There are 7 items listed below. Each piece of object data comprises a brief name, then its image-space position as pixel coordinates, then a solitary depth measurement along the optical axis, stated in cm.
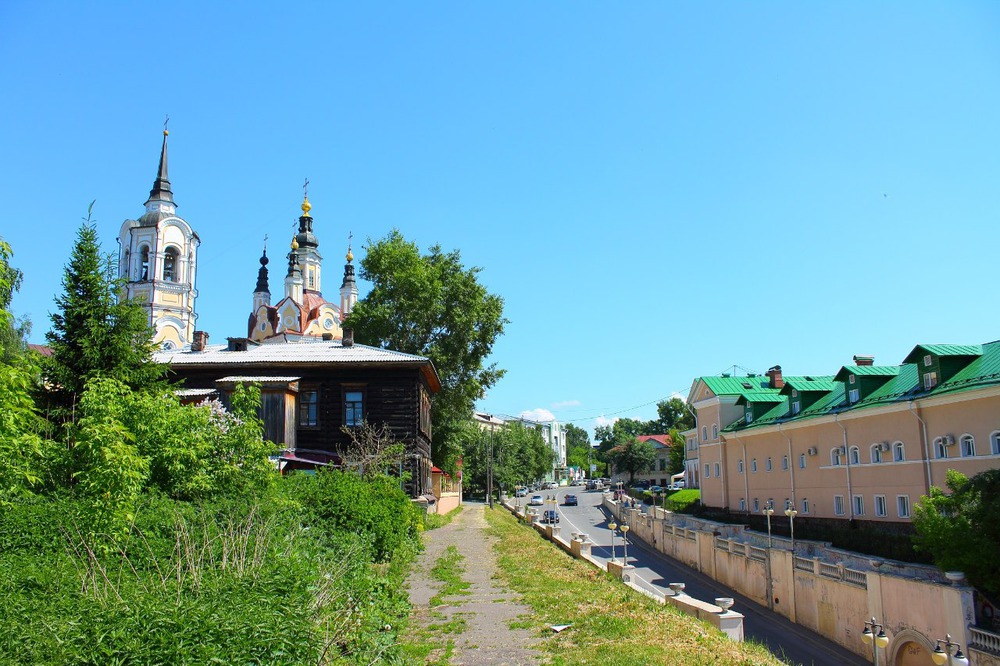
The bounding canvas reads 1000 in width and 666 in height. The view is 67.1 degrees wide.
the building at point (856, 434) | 2462
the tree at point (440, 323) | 4081
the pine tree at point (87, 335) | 1805
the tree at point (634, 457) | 10362
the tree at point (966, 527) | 1833
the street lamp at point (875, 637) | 1336
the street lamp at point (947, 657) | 1306
